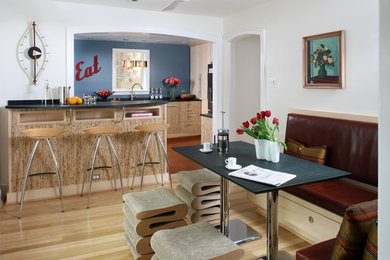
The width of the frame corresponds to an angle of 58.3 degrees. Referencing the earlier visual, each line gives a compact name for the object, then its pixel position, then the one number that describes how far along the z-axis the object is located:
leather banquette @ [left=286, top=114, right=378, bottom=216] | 2.85
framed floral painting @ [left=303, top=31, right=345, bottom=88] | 3.54
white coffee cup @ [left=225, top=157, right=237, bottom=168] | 2.49
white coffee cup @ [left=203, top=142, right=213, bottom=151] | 3.04
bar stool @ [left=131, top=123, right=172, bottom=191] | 4.45
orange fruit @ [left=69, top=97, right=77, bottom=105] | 4.50
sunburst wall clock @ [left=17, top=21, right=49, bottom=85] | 4.48
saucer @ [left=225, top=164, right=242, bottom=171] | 2.47
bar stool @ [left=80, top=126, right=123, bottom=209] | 4.12
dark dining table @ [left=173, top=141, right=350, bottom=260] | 2.18
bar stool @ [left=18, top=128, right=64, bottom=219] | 3.79
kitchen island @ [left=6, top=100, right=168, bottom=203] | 4.17
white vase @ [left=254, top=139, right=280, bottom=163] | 2.68
